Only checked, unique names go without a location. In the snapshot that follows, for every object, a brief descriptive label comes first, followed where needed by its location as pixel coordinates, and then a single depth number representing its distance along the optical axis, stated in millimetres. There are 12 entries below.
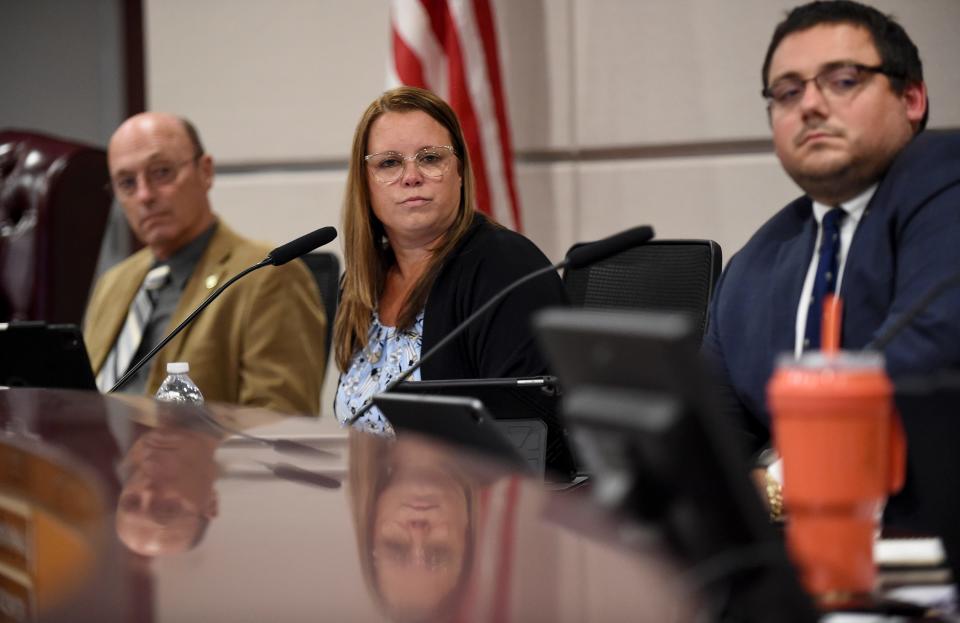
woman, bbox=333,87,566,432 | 6328
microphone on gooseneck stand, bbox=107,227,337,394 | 6107
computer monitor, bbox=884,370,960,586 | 3984
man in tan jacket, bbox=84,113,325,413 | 6809
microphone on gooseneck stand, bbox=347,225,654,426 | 5818
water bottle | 6229
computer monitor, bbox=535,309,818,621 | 3108
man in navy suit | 5961
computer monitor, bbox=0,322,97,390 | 6160
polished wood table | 3230
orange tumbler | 3692
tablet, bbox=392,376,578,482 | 5787
